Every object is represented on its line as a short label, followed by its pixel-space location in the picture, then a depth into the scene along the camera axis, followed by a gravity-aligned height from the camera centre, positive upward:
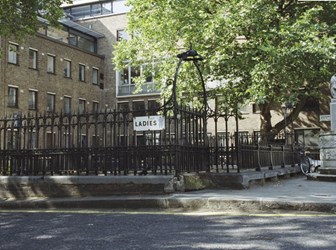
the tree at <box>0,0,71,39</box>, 15.93 +5.43
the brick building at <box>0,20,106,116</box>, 33.69 +7.28
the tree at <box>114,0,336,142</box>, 19.08 +5.31
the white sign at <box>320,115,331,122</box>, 31.15 +2.60
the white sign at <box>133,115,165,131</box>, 10.05 +0.78
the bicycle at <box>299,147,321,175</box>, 17.84 -0.43
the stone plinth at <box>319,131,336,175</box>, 13.94 +0.04
